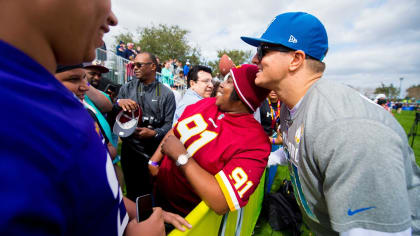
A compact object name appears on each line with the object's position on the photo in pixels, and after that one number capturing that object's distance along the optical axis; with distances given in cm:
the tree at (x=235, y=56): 4710
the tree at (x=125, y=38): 3672
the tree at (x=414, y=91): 6080
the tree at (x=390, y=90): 6844
